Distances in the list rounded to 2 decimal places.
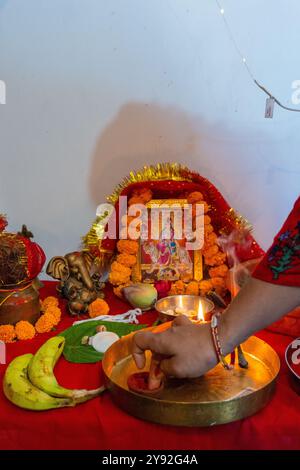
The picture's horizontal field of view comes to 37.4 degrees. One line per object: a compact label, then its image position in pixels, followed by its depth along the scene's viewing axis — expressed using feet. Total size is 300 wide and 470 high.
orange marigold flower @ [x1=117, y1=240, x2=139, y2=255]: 4.14
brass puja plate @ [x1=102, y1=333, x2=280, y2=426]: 2.38
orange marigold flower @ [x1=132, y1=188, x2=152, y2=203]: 4.17
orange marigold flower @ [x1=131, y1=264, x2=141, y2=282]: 4.22
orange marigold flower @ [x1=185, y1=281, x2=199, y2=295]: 4.13
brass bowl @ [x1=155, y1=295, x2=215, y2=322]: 3.72
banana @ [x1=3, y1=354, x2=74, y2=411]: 2.59
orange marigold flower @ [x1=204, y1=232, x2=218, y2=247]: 4.16
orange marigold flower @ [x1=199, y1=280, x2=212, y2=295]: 4.13
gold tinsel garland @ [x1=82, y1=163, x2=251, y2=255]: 4.17
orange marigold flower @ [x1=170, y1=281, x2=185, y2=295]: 4.15
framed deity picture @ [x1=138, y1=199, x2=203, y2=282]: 4.20
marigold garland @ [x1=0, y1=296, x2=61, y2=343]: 3.43
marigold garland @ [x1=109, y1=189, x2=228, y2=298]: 4.15
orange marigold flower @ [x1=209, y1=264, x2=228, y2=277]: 4.14
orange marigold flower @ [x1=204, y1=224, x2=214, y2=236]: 4.16
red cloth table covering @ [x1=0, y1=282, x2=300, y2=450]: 2.47
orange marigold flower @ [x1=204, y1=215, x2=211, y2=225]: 4.17
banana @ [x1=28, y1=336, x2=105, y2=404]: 2.67
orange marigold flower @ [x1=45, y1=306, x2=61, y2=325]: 3.72
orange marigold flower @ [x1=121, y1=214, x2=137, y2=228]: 4.17
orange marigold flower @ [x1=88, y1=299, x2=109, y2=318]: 3.90
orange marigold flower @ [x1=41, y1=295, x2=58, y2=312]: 3.87
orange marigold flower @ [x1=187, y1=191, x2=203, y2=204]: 4.15
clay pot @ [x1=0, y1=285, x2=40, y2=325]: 3.46
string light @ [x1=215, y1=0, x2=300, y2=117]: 4.32
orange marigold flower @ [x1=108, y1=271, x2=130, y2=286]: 4.16
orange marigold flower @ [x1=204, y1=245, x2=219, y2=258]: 4.14
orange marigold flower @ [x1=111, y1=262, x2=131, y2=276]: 4.16
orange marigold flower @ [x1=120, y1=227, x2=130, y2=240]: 4.19
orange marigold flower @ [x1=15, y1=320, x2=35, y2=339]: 3.45
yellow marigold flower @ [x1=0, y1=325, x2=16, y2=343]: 3.41
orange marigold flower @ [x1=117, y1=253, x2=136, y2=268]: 4.16
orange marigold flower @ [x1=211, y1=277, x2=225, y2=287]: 4.15
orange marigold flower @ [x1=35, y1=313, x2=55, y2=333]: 3.60
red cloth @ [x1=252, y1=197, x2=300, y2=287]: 2.10
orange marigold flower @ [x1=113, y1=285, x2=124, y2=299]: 4.17
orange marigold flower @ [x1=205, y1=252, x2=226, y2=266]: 4.14
